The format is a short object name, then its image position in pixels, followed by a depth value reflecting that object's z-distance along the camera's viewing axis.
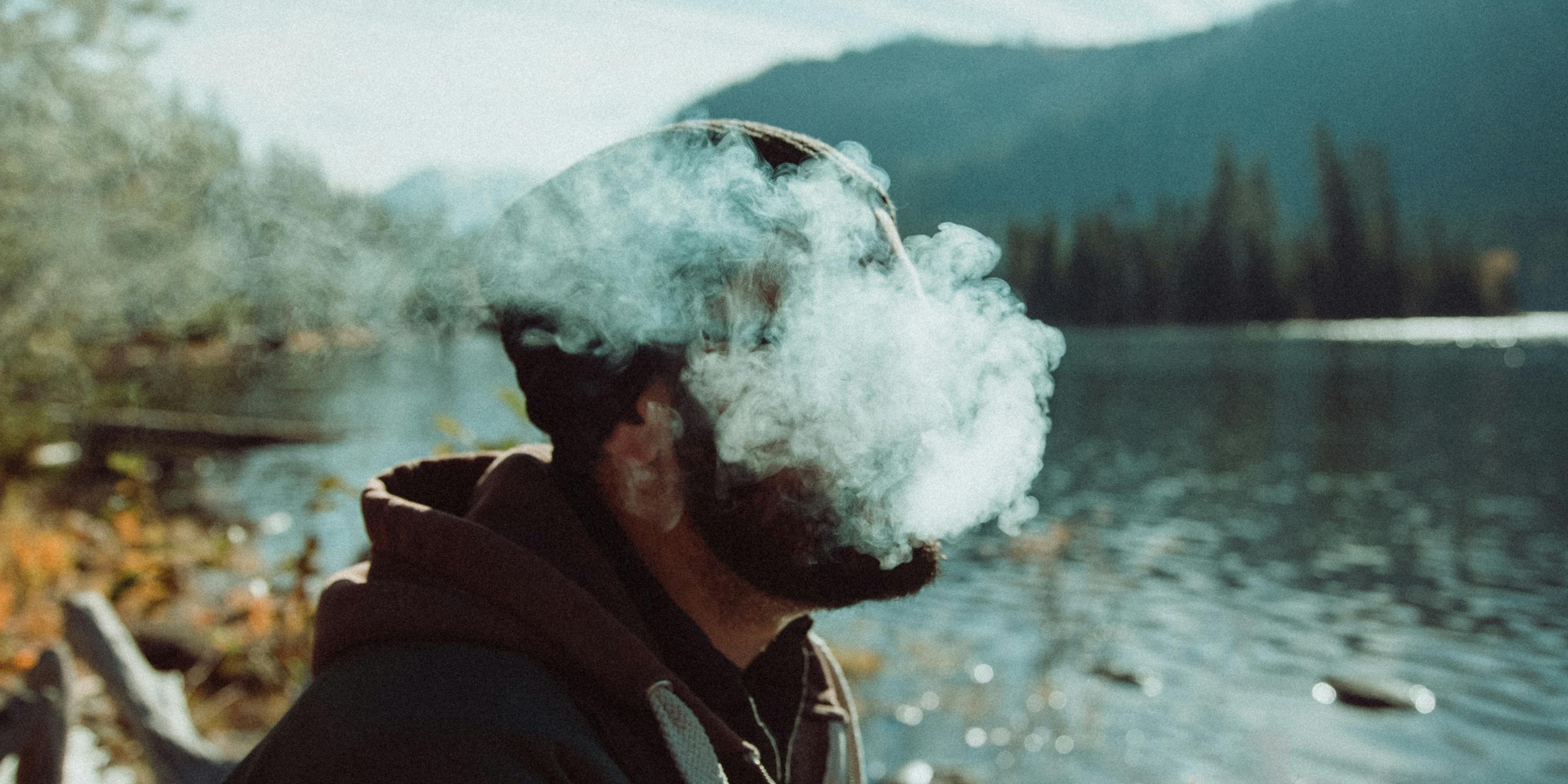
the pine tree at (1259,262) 119.06
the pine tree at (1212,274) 118.12
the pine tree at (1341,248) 122.69
